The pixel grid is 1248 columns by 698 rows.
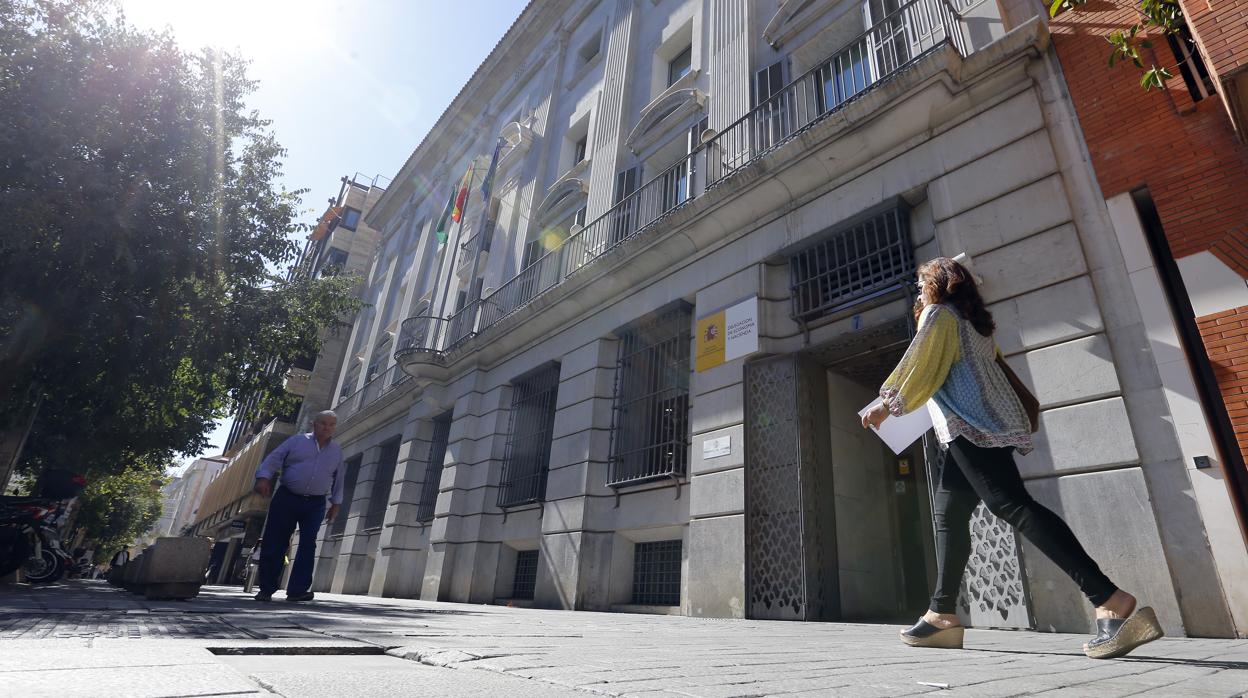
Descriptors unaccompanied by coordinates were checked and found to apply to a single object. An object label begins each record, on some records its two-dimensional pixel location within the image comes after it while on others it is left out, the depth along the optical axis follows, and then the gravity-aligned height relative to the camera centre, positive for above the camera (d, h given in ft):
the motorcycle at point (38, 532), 26.45 +1.68
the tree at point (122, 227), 29.99 +17.38
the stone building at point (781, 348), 16.31 +10.69
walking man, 20.83 +2.92
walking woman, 9.13 +2.96
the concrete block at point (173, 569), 17.11 +0.35
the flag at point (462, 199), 61.36 +36.21
